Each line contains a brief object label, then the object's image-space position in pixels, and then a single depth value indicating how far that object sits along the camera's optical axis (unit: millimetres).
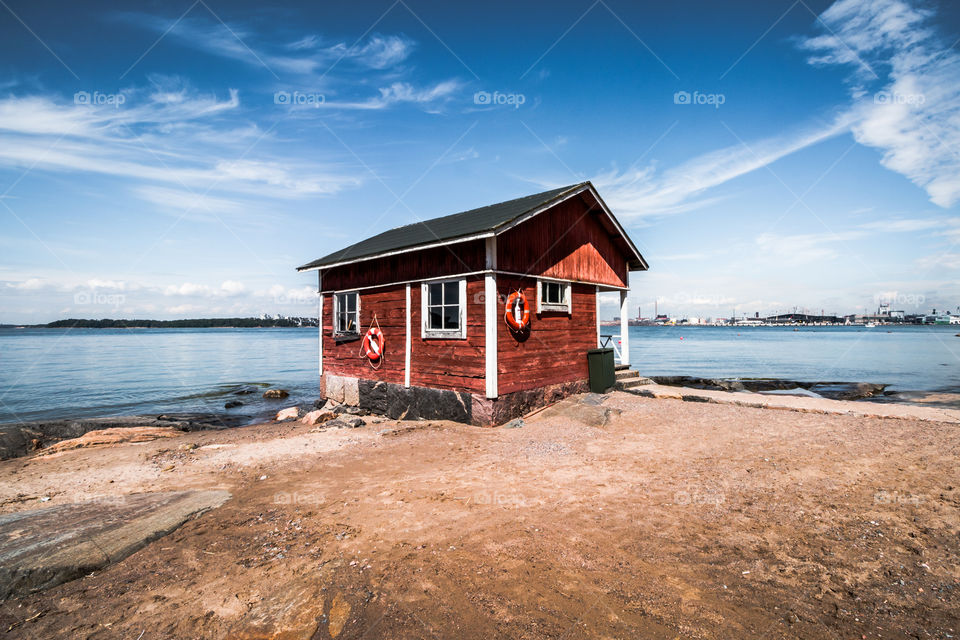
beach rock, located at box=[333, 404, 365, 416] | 14156
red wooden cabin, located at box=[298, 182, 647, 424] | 10625
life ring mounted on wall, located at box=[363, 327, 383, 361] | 13352
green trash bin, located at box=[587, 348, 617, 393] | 13750
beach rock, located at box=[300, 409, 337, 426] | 13668
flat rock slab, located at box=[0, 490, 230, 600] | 4094
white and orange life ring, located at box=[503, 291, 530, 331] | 10750
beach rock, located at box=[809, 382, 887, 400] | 19781
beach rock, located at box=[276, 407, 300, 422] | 15703
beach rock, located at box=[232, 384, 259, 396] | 24922
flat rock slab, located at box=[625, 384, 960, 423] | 10203
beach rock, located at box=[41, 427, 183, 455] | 11406
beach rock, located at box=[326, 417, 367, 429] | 11625
